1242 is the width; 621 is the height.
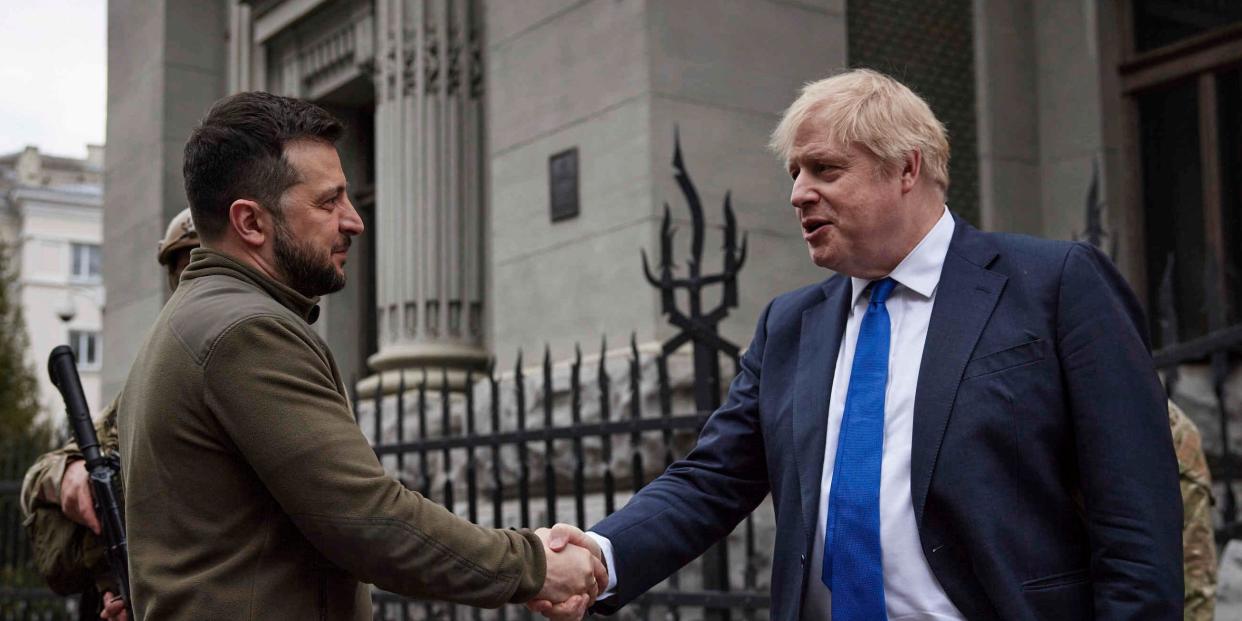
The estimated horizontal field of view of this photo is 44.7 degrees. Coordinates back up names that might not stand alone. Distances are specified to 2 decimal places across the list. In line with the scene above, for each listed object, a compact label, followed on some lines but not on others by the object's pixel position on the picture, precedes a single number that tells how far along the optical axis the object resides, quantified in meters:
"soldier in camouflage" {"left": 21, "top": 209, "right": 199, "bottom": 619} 4.61
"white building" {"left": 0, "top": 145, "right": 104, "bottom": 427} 65.31
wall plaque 8.54
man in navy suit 3.04
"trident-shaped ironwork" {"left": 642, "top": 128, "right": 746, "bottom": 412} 5.93
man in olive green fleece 2.99
